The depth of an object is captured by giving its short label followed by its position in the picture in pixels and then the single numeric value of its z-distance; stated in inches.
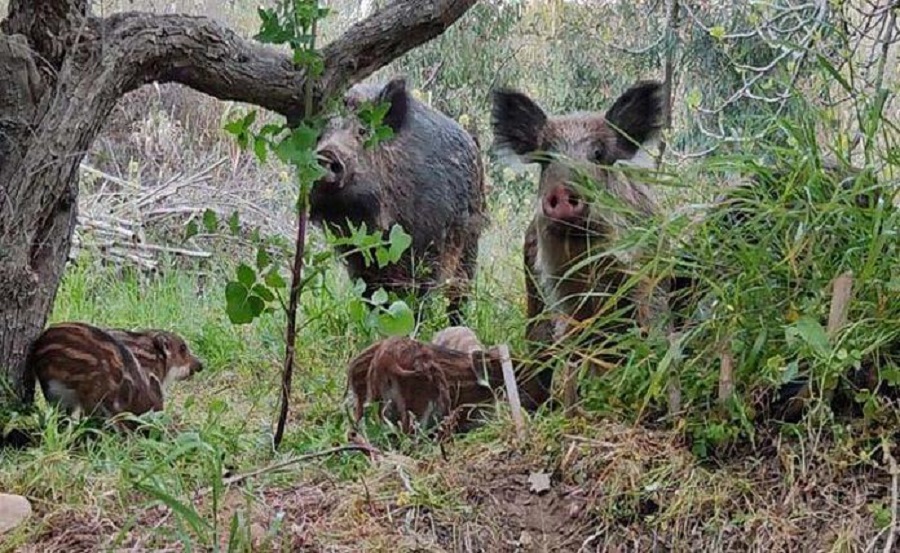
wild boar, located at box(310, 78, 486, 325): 261.0
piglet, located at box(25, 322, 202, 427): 176.4
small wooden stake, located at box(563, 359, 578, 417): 153.3
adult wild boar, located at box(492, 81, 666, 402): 166.2
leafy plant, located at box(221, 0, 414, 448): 147.9
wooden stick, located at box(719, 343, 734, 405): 134.5
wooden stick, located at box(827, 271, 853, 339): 131.4
